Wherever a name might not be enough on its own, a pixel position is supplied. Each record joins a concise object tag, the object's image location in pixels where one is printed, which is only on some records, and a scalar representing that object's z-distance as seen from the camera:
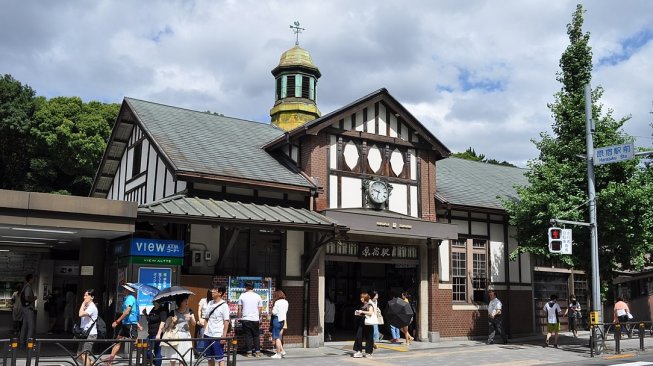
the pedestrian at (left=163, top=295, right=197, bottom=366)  10.45
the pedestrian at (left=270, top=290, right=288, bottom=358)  14.91
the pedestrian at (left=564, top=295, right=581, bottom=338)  20.94
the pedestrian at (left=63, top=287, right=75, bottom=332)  20.17
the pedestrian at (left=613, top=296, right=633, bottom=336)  20.05
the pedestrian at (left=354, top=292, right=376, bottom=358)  14.81
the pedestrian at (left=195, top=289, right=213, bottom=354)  12.36
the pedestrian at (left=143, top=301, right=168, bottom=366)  10.83
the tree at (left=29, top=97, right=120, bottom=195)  32.72
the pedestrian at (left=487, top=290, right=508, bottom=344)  18.67
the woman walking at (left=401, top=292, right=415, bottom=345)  17.70
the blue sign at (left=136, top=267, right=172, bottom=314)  13.68
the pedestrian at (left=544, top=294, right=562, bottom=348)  17.97
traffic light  15.51
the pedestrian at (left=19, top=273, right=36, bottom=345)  14.76
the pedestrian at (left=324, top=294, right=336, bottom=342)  19.33
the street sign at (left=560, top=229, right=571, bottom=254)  15.63
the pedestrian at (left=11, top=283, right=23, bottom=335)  16.37
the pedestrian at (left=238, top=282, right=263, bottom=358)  14.43
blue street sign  15.30
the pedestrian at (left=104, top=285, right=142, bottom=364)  12.67
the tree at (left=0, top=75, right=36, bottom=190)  32.97
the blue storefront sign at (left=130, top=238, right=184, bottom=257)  13.92
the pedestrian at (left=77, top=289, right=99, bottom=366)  12.08
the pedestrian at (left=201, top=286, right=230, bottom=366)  11.50
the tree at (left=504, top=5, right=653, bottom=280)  17.30
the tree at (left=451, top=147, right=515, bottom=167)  49.11
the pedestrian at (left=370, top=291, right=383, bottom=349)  16.32
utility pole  16.20
